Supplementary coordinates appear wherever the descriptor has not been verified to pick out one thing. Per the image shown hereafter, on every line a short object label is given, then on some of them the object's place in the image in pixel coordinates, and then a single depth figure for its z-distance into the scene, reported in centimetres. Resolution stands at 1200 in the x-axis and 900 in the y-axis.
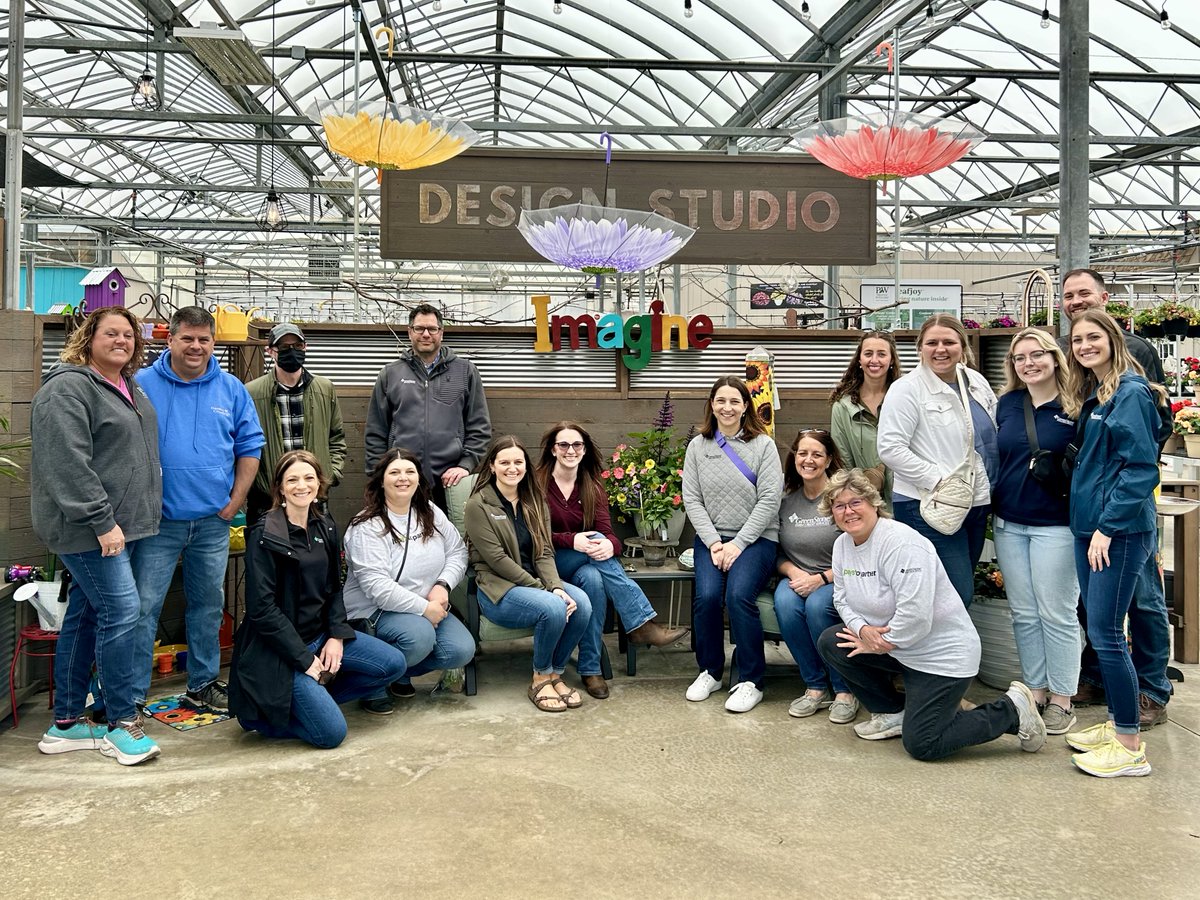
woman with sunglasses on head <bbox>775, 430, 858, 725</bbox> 386
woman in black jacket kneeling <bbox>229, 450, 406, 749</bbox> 339
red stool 370
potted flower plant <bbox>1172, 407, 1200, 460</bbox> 719
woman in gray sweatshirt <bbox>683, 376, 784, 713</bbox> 408
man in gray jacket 454
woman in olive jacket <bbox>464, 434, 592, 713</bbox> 396
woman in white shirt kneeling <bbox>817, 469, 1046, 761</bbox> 332
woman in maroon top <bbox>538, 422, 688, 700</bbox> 420
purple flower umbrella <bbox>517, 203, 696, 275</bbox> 426
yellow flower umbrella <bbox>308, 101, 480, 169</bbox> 434
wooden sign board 507
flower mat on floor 371
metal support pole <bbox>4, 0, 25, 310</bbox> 434
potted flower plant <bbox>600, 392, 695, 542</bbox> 464
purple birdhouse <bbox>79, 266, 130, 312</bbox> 465
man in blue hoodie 368
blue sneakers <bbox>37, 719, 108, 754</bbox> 340
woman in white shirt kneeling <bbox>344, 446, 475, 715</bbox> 377
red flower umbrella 451
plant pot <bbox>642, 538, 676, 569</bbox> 462
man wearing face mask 431
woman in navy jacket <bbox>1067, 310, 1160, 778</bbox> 317
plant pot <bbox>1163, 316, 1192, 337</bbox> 830
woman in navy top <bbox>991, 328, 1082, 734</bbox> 351
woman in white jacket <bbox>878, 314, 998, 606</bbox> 368
